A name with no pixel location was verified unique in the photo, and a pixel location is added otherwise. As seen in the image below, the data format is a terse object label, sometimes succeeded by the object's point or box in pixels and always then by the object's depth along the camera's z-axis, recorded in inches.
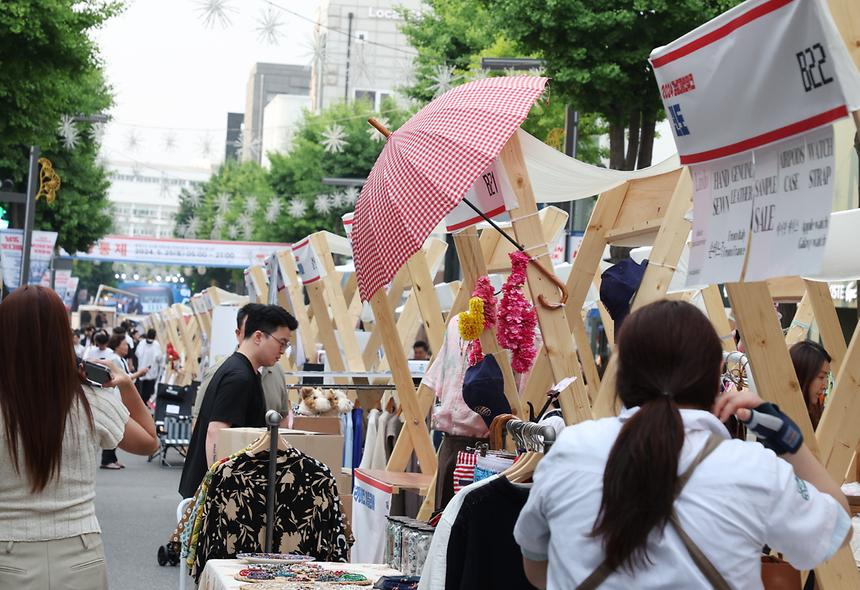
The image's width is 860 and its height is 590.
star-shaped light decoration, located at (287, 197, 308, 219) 1750.7
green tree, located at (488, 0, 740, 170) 646.5
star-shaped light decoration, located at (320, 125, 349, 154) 1019.9
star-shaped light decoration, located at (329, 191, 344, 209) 1559.7
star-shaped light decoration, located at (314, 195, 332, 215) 1535.4
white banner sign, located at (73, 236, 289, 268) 1982.0
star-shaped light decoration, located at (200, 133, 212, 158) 1484.3
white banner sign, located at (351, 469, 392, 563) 318.3
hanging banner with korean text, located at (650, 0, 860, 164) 133.0
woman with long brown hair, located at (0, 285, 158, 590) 163.2
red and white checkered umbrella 200.5
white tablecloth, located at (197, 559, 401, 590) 199.0
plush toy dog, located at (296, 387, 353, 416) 461.7
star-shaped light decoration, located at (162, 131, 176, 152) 1440.7
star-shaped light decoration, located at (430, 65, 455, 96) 891.4
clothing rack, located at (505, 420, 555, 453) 157.8
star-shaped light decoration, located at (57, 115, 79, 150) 1079.6
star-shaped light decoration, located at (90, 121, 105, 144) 1217.4
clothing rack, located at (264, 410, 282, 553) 215.3
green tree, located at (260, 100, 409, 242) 1753.2
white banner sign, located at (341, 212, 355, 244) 398.2
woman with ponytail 109.0
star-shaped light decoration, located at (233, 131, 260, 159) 1411.2
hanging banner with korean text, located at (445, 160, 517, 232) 227.5
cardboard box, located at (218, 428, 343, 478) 250.2
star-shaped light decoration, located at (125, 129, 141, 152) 1419.5
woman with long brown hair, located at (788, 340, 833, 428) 267.4
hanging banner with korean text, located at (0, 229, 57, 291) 1119.0
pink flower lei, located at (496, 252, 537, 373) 254.2
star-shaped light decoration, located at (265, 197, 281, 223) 1594.4
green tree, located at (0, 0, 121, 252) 638.5
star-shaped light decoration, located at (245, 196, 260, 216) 1681.8
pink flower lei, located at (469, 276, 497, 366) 264.3
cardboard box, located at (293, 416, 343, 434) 410.6
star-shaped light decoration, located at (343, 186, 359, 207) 1493.6
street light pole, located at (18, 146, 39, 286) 1081.4
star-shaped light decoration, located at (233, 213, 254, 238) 1686.5
